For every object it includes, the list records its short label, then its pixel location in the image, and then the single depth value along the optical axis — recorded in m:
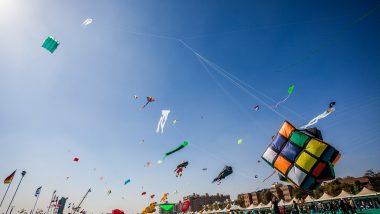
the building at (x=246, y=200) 126.19
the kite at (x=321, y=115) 9.50
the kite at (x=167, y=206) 17.06
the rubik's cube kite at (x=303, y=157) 8.65
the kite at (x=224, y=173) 18.19
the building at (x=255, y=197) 118.38
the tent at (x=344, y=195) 29.70
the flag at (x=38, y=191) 47.50
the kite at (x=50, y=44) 11.45
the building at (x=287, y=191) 107.29
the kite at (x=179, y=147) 13.41
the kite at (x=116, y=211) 16.19
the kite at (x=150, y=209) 22.86
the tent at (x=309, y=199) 33.03
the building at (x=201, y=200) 173.69
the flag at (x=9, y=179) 31.87
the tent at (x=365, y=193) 28.69
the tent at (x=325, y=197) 29.97
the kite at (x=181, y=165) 18.33
